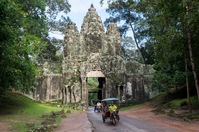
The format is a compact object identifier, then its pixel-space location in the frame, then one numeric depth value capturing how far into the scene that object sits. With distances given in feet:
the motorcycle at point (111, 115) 47.03
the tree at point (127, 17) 123.65
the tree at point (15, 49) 50.01
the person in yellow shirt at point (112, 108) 48.96
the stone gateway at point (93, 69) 98.25
